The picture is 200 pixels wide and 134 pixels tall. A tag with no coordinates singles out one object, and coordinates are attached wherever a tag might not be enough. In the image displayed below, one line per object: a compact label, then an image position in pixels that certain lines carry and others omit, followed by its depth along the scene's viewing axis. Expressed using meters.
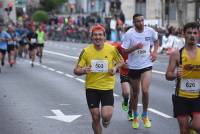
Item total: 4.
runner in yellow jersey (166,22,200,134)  12.83
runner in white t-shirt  18.29
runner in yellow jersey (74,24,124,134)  14.77
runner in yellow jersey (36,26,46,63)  47.93
